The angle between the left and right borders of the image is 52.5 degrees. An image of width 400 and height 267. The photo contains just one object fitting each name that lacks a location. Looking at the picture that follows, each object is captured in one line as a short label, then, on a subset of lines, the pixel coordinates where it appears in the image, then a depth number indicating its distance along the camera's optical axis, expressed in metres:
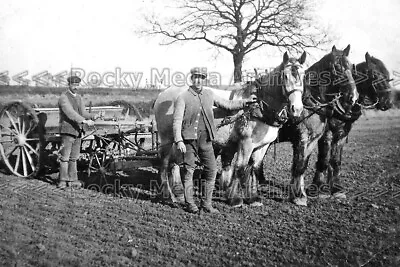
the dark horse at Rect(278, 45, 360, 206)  6.58
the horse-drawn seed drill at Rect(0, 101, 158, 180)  7.35
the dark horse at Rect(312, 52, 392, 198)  7.16
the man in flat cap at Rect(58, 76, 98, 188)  6.98
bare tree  17.95
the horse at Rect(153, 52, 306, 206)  5.87
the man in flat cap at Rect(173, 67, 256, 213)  5.59
